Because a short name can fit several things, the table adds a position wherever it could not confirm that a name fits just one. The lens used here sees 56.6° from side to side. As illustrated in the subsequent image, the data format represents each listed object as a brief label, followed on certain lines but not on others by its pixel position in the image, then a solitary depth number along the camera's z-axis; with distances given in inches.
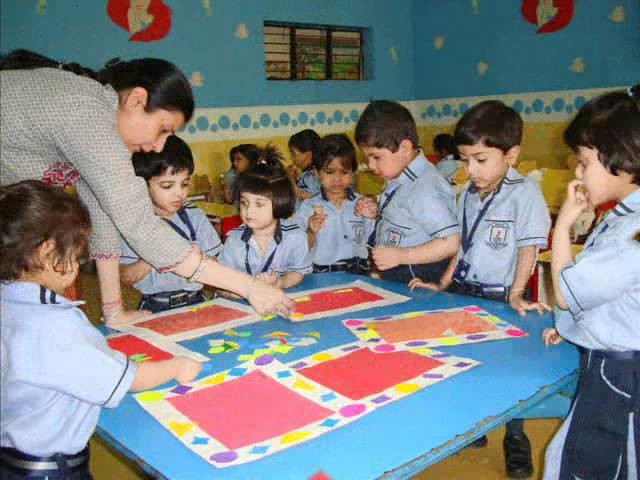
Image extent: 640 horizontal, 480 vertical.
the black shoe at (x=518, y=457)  83.7
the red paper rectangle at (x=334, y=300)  68.5
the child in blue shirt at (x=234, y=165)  177.6
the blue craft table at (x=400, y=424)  35.7
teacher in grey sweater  53.0
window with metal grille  218.1
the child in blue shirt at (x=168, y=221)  83.4
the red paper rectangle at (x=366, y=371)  45.8
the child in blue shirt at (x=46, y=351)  39.4
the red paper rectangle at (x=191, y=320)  63.3
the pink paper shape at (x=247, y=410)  39.7
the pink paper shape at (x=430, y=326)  56.8
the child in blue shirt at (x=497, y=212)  76.0
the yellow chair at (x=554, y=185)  167.8
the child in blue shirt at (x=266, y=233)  89.0
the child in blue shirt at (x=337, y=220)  110.0
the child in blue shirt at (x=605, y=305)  47.5
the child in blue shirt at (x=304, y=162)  153.3
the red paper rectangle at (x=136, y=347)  55.0
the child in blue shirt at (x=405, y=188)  83.8
